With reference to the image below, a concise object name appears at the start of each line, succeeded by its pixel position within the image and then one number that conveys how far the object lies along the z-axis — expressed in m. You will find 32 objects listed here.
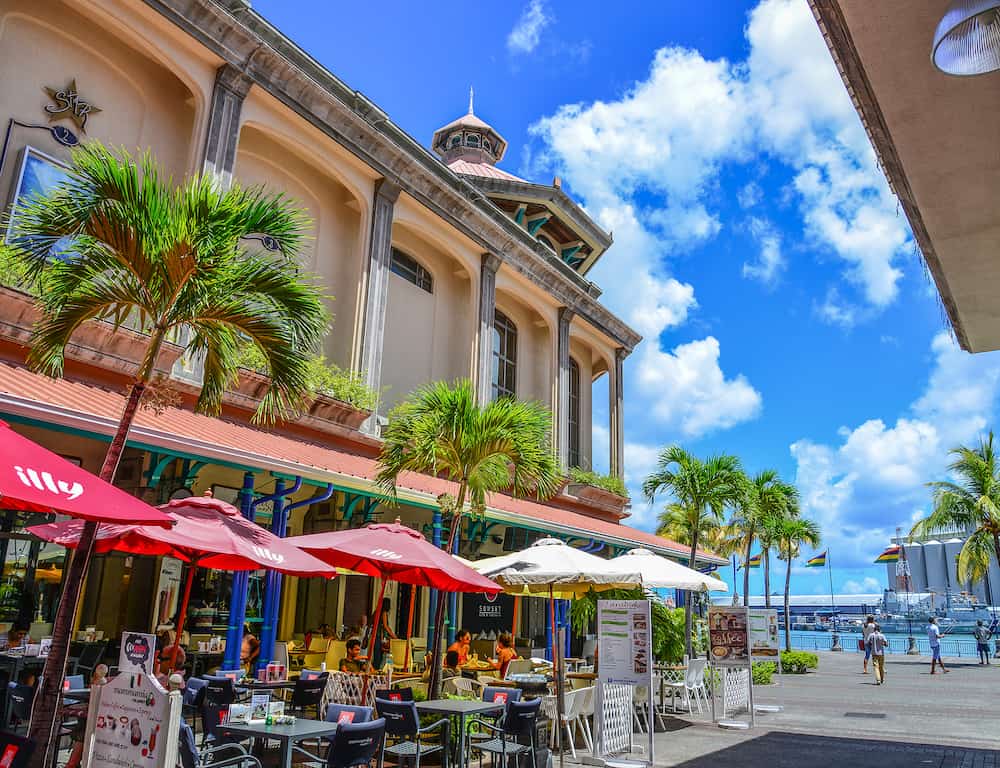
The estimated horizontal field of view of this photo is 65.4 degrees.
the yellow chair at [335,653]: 13.95
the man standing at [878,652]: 21.30
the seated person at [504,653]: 13.48
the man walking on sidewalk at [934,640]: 25.14
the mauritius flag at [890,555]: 68.16
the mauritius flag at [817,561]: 52.88
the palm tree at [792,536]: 36.65
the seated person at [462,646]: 14.01
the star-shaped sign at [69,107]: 12.85
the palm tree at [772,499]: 30.80
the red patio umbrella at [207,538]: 7.52
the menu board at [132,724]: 4.80
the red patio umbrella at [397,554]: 9.18
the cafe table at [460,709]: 7.98
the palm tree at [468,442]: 10.95
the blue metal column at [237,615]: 10.87
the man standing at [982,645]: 29.45
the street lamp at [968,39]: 3.21
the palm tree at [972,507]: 29.38
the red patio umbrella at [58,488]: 4.64
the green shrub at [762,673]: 21.17
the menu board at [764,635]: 16.36
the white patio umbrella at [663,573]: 13.09
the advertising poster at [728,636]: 13.92
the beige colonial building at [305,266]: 11.77
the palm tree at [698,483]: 19.70
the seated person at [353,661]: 12.01
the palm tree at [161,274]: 6.25
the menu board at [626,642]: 10.44
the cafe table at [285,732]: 6.30
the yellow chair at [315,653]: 14.32
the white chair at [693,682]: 14.32
